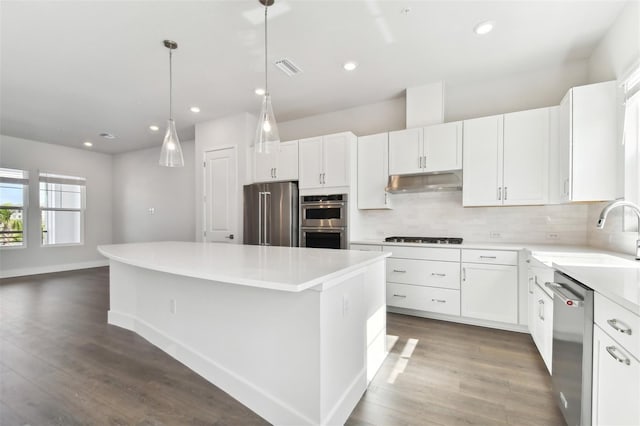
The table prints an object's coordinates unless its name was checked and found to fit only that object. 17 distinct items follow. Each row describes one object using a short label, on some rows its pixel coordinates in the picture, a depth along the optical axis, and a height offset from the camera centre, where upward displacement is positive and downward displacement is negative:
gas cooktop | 3.37 -0.36
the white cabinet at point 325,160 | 3.83 +0.70
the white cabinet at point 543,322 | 1.96 -0.84
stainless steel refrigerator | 4.11 -0.07
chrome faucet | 1.74 +0.01
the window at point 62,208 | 6.38 +0.03
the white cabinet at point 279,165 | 4.24 +0.70
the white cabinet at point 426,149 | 3.35 +0.75
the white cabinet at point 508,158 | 2.97 +0.57
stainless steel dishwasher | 1.28 -0.69
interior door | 4.67 +0.24
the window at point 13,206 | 5.76 +0.06
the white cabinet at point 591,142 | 2.44 +0.61
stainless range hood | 3.39 +0.35
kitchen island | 1.49 -0.74
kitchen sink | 2.05 -0.38
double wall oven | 3.82 -0.15
